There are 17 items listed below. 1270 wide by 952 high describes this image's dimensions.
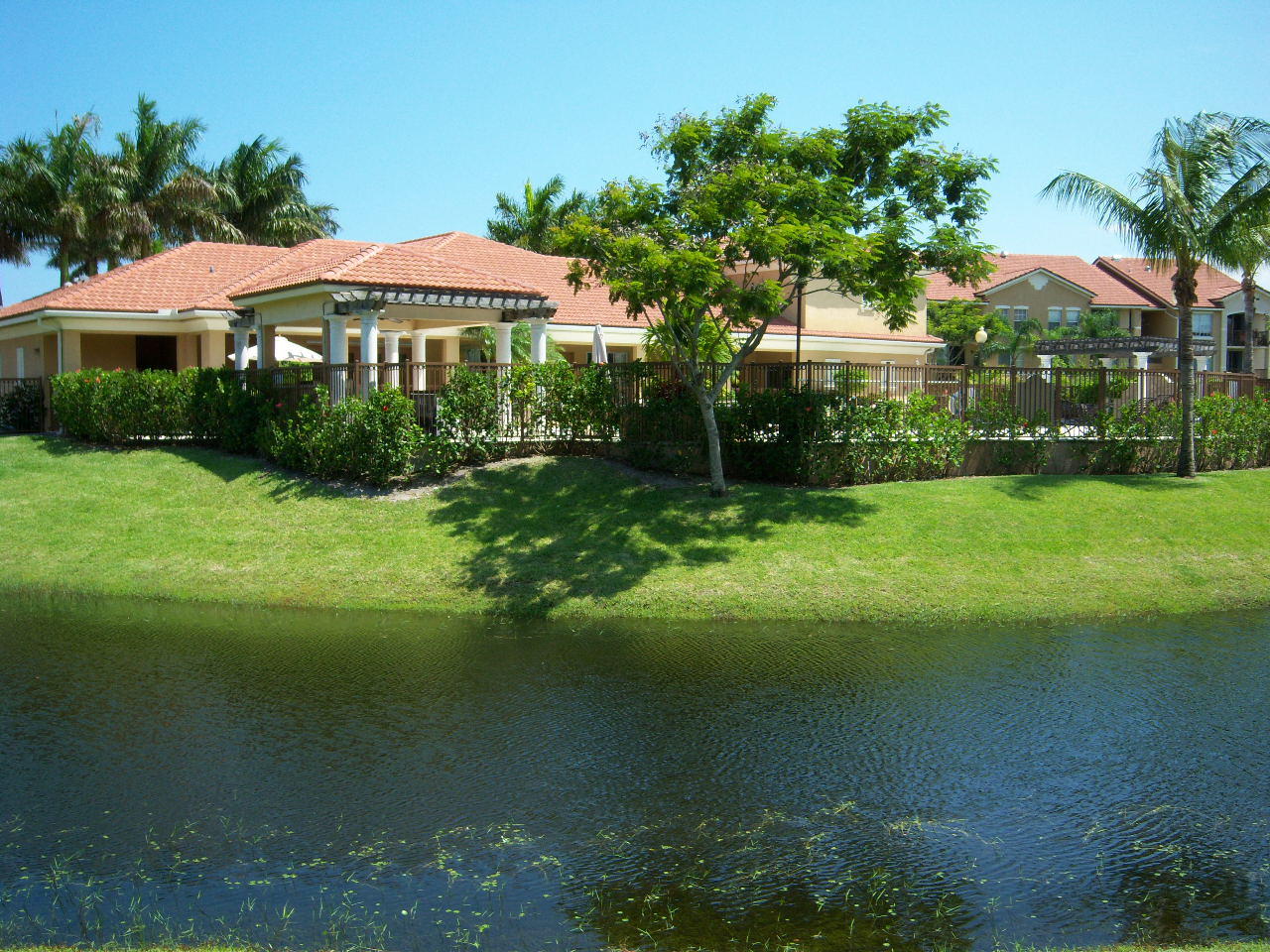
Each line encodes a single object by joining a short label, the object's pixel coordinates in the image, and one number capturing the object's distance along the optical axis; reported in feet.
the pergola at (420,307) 70.08
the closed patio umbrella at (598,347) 92.43
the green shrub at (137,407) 83.56
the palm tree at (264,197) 151.33
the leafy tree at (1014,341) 162.81
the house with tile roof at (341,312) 72.69
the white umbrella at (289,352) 90.94
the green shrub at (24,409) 99.60
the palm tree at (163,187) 141.79
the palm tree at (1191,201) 72.33
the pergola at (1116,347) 111.26
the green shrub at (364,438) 66.69
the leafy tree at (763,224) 58.03
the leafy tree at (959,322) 151.12
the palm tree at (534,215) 153.99
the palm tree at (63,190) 138.51
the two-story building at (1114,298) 182.09
